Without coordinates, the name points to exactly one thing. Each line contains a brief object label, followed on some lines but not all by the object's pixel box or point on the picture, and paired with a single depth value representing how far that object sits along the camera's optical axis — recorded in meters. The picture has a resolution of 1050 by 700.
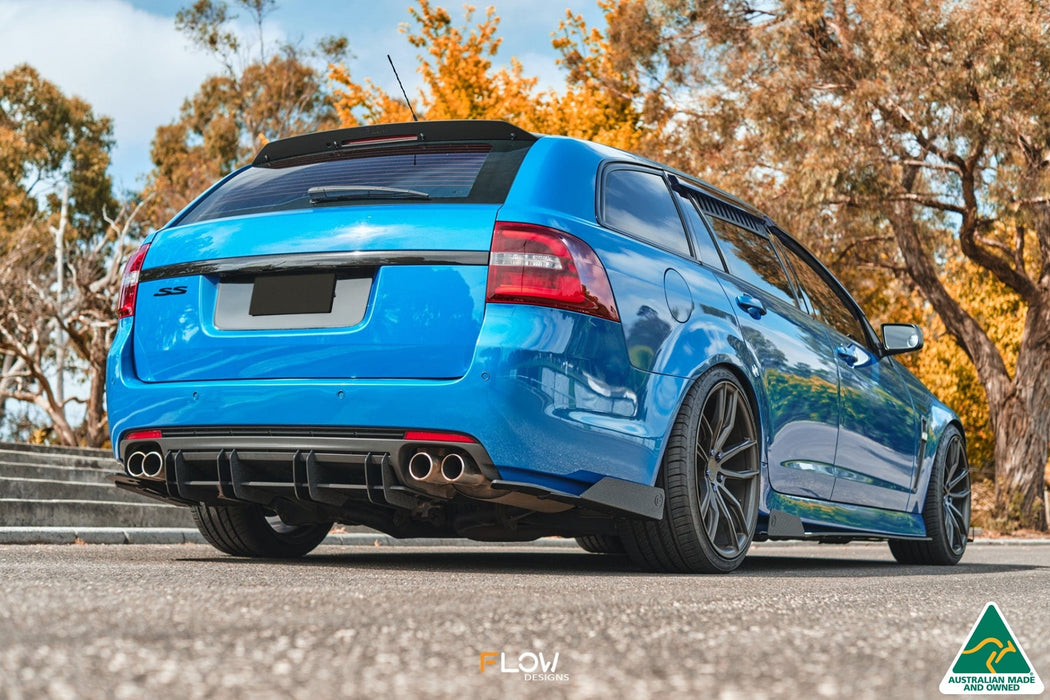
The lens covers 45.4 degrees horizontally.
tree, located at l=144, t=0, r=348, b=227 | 40.12
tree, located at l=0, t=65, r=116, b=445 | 30.42
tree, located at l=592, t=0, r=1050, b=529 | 18.95
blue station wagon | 4.37
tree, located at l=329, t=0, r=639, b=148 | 26.59
